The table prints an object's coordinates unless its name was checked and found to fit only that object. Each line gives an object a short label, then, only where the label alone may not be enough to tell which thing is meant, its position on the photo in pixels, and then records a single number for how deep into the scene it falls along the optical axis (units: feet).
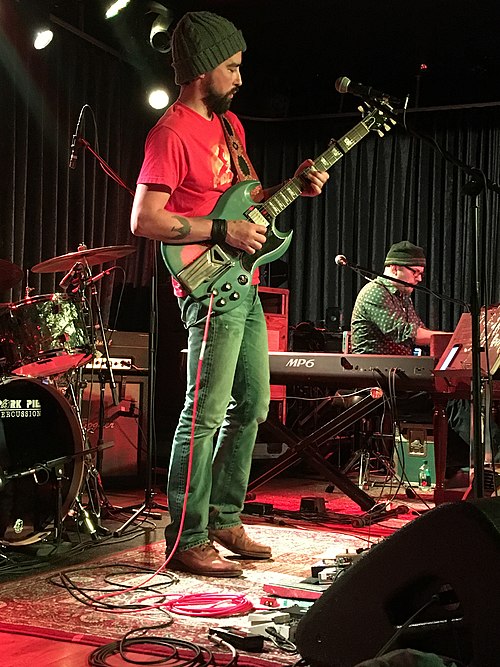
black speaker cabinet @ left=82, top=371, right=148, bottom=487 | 17.51
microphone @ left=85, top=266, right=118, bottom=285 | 12.46
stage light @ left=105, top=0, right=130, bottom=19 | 16.24
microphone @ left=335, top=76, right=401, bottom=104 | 9.62
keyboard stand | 14.16
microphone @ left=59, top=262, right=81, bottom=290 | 12.66
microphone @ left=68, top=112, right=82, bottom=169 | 13.05
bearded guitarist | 9.21
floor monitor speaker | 4.13
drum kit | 11.06
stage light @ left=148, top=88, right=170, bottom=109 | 16.08
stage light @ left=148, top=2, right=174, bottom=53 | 15.94
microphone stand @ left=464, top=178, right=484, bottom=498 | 8.48
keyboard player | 17.29
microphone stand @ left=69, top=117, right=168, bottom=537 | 13.03
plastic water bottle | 18.57
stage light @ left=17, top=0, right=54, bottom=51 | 17.77
